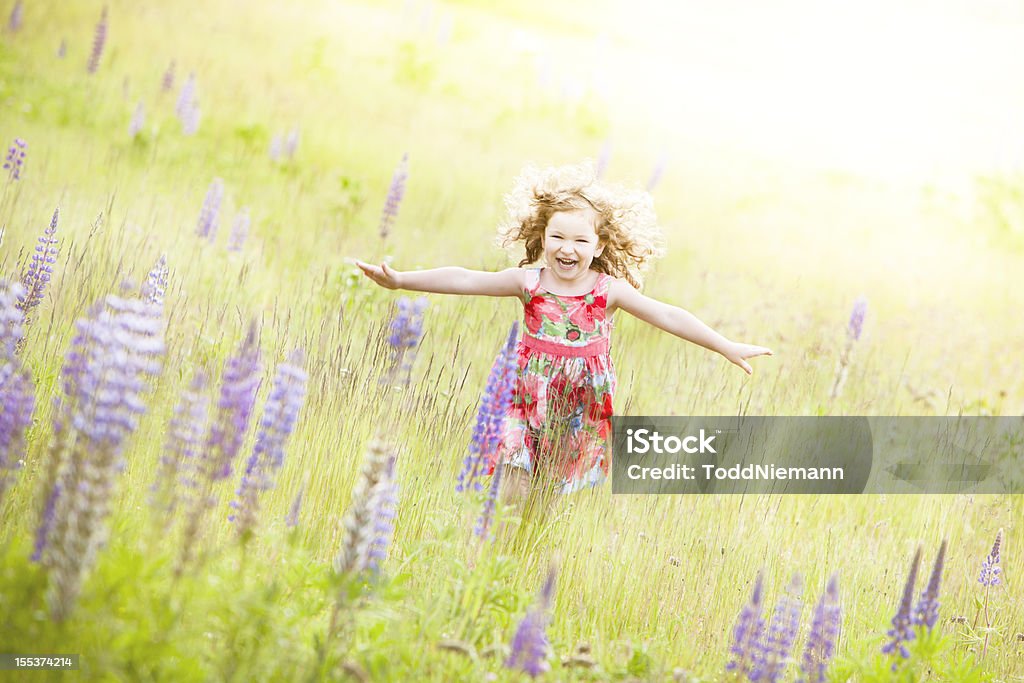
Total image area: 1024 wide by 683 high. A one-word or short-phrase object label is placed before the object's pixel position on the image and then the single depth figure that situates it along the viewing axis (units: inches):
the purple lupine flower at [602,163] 613.9
